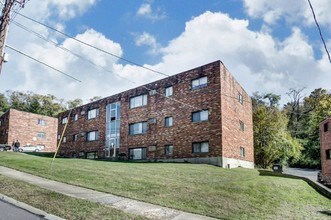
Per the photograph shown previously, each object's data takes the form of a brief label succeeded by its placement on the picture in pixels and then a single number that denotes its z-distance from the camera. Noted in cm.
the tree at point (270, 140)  3912
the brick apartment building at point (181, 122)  2620
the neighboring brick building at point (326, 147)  2688
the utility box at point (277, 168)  3064
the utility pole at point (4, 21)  1091
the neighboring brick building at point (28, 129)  5312
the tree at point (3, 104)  7162
